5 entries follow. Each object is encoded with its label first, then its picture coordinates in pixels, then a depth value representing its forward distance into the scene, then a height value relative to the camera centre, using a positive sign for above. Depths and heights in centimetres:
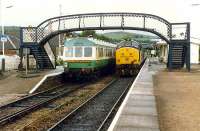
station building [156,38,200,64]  3059 +60
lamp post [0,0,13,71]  2061 +128
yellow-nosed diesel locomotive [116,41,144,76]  2035 -27
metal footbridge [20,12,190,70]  2264 +170
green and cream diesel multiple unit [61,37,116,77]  1716 +3
